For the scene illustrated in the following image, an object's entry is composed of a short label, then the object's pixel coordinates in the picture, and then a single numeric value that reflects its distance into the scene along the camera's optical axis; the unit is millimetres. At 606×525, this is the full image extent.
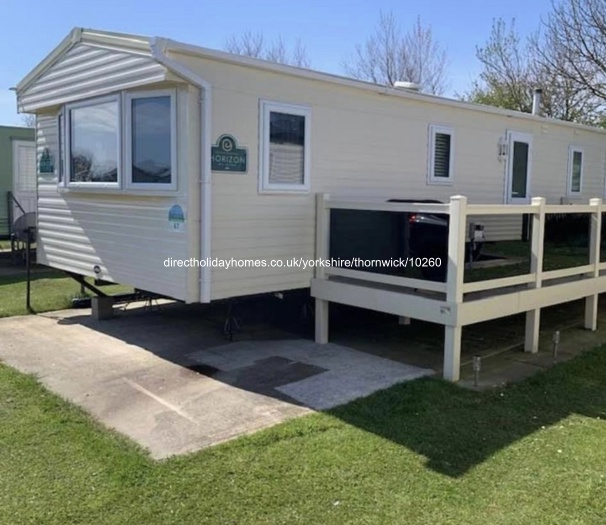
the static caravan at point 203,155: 5098
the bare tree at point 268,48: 22906
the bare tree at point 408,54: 20641
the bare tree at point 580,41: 14016
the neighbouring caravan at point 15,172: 14719
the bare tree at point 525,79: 15836
